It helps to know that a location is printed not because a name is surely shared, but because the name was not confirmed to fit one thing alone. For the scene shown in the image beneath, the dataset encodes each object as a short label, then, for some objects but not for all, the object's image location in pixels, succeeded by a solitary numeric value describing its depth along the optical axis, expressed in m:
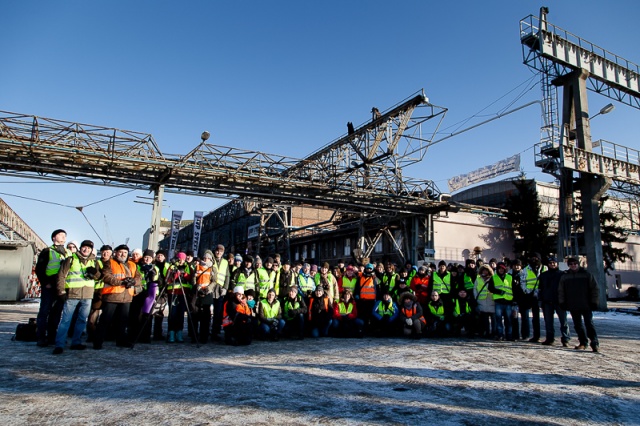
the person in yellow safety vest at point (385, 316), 10.30
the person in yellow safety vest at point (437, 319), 10.23
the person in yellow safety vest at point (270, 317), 9.33
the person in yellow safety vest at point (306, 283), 10.41
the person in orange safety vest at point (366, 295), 10.80
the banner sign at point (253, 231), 34.72
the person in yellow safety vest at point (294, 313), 9.80
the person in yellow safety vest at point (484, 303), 9.99
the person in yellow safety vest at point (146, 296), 8.39
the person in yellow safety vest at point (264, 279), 9.74
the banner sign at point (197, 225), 22.25
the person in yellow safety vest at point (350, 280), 11.12
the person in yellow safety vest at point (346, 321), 10.09
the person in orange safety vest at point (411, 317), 9.95
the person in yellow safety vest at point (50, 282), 7.30
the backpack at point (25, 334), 8.23
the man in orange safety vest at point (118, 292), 7.57
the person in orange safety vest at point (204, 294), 8.62
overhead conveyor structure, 15.93
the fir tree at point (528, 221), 25.73
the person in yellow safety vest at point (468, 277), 10.68
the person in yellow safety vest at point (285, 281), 10.35
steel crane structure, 20.20
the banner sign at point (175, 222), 21.70
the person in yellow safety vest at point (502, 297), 9.55
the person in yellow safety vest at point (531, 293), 9.45
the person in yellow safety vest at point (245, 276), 9.48
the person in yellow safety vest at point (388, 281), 11.28
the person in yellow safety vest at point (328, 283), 10.38
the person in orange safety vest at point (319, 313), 10.03
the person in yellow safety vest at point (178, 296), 8.49
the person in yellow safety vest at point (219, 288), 8.99
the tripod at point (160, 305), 8.23
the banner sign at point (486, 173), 28.08
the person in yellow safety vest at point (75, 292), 7.02
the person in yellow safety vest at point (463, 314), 10.26
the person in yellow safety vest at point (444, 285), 10.53
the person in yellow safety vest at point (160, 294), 8.43
